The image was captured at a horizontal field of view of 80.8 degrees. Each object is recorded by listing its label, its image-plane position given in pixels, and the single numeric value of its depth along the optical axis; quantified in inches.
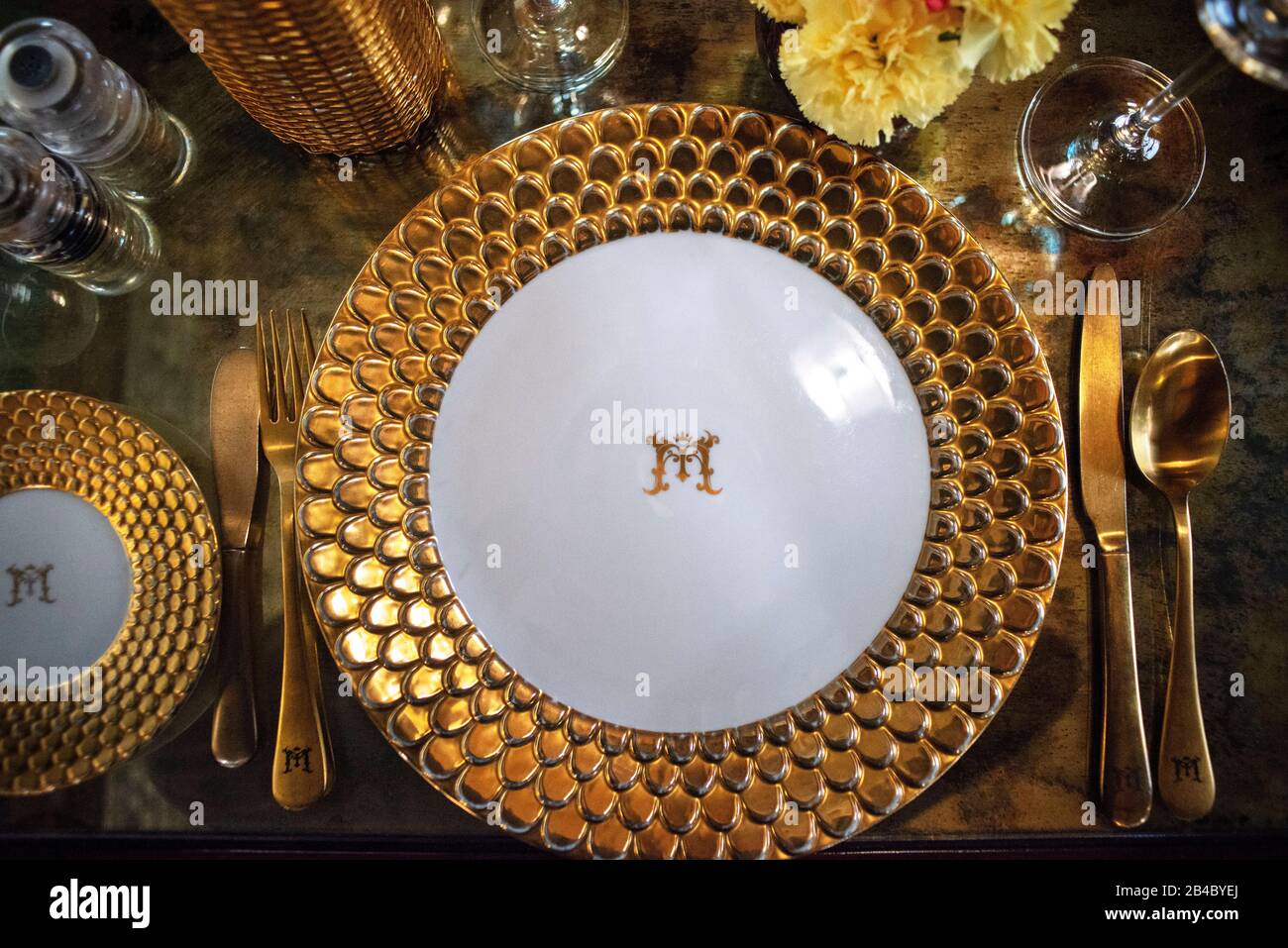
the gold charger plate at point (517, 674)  14.6
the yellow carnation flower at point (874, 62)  12.9
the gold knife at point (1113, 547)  15.6
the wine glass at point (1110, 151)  17.2
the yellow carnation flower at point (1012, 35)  12.3
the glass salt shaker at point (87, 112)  15.2
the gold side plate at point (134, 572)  15.6
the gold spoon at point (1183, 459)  15.7
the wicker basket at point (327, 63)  12.1
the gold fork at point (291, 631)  15.5
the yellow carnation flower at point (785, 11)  14.0
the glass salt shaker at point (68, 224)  15.8
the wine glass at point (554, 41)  17.2
